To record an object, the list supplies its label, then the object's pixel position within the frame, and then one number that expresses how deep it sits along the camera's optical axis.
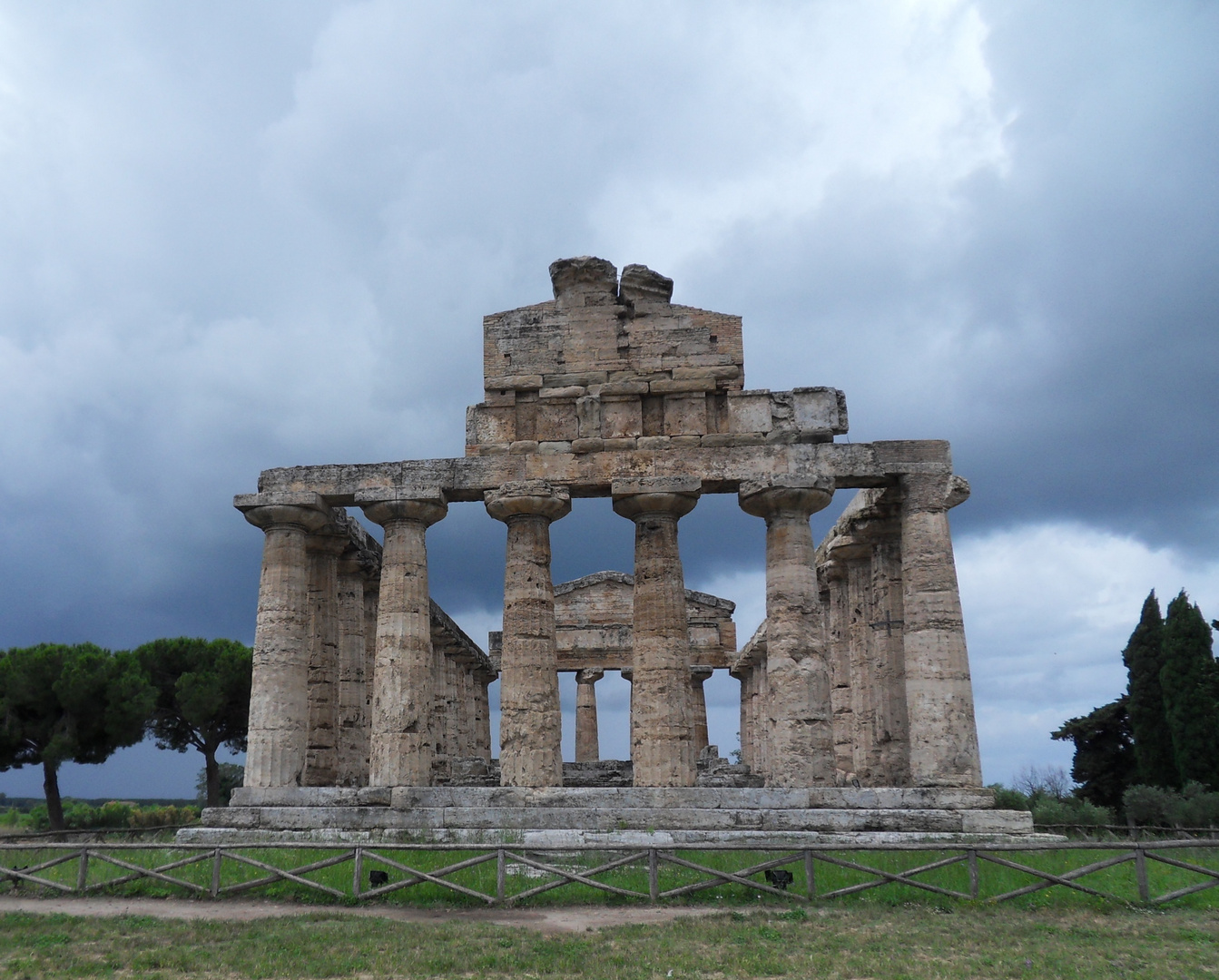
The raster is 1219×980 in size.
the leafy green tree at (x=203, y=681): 38.28
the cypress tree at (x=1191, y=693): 30.58
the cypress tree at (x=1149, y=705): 32.41
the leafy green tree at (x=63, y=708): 32.97
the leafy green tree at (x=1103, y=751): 35.69
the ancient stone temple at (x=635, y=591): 17.52
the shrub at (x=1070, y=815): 28.53
